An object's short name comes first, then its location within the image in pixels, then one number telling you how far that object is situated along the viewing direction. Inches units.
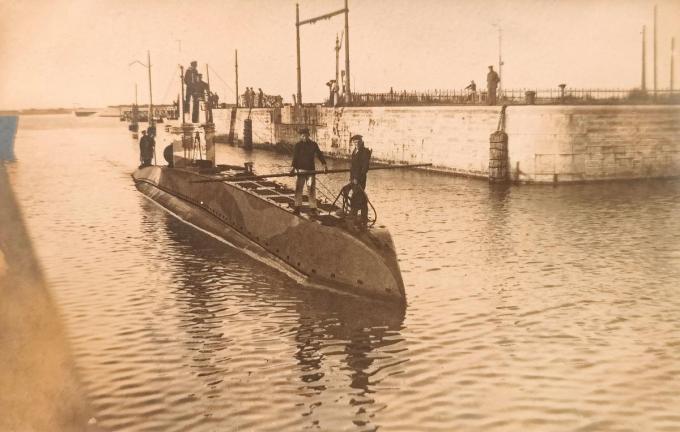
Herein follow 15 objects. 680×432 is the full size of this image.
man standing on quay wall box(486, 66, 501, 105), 1742.1
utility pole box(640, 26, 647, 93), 2545.8
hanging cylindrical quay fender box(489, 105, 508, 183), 1654.8
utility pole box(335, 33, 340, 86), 3024.1
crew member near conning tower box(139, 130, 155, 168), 1759.4
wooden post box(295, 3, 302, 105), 2652.1
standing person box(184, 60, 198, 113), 1390.3
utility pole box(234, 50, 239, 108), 4034.5
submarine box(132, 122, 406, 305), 707.4
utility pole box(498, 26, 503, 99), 2579.0
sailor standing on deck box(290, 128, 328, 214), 790.5
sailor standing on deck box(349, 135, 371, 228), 737.0
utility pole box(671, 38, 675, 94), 2498.8
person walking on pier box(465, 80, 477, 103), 1989.4
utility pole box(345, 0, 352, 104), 2218.6
